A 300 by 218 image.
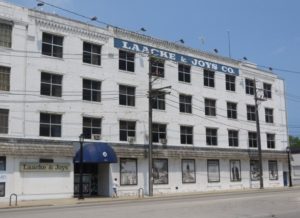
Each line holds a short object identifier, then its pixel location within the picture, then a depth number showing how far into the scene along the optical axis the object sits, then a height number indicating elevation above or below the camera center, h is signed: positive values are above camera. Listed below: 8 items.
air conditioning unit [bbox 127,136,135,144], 43.84 +3.60
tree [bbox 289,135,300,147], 149.04 +11.74
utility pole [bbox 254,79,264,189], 54.63 +2.52
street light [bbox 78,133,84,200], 36.94 +0.24
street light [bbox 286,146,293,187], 62.11 +2.00
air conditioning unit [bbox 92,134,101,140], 41.21 +3.65
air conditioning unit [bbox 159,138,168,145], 46.87 +3.62
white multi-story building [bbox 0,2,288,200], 36.97 +6.16
